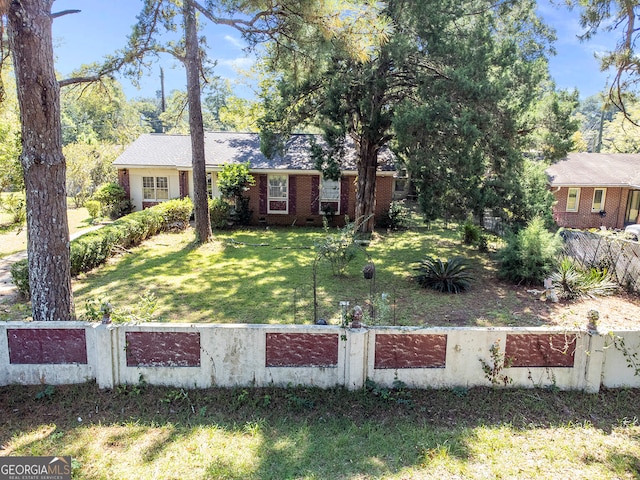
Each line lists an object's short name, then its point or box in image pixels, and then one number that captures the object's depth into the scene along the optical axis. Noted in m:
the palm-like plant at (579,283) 9.02
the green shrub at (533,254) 9.54
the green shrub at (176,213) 15.45
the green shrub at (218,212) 16.67
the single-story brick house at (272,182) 18.16
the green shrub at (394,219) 17.94
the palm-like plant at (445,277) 9.48
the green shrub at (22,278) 7.99
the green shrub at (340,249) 9.62
